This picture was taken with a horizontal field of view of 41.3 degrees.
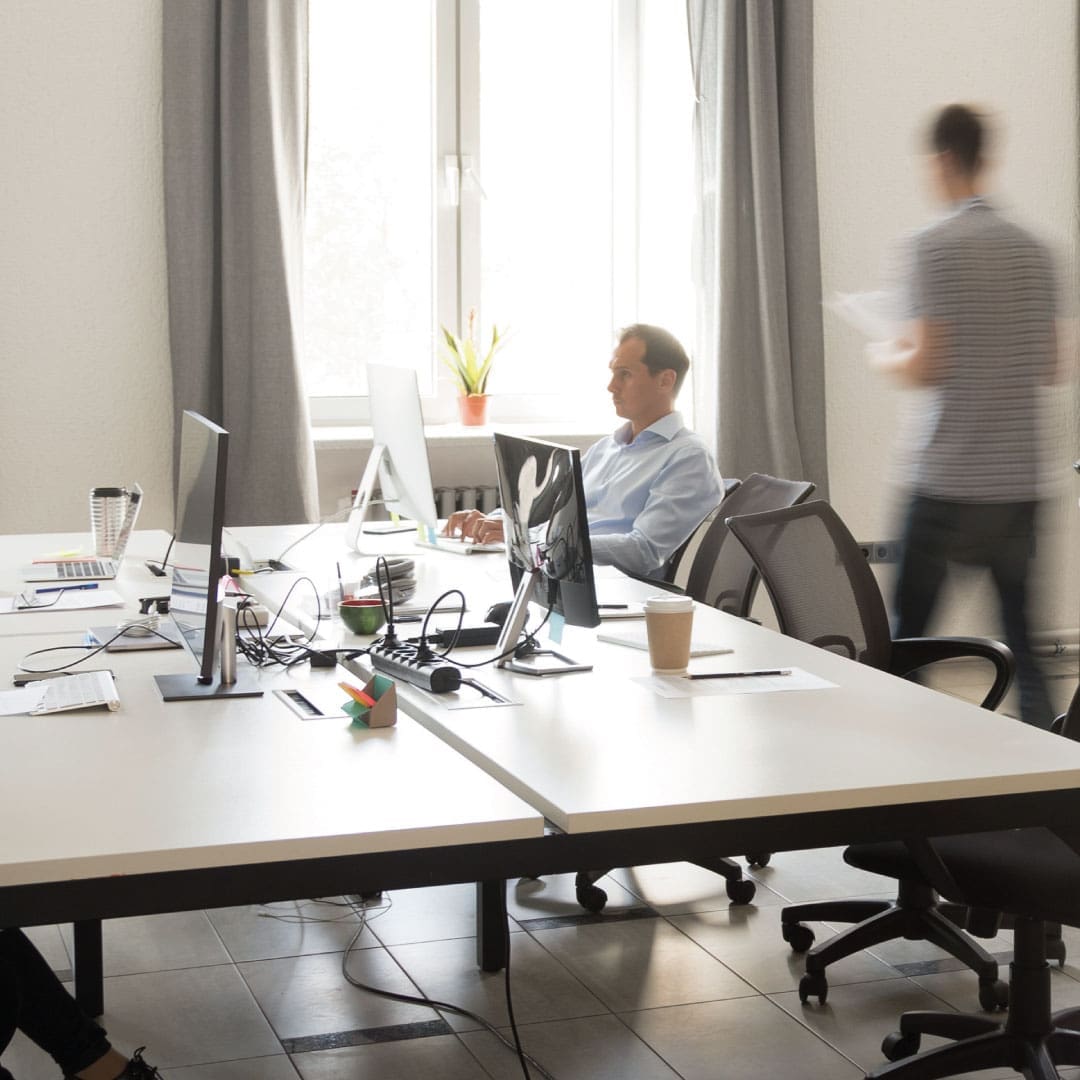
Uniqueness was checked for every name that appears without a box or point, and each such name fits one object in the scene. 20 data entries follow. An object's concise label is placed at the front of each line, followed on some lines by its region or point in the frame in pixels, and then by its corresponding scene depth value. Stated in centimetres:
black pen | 225
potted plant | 490
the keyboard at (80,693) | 197
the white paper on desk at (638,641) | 241
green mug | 259
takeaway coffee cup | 224
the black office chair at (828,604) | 276
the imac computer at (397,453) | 324
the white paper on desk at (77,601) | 282
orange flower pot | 491
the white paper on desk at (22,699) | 196
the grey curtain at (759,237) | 477
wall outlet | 513
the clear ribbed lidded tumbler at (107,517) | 348
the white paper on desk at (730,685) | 214
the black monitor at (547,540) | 221
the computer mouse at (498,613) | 261
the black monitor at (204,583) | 194
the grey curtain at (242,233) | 433
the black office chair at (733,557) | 329
